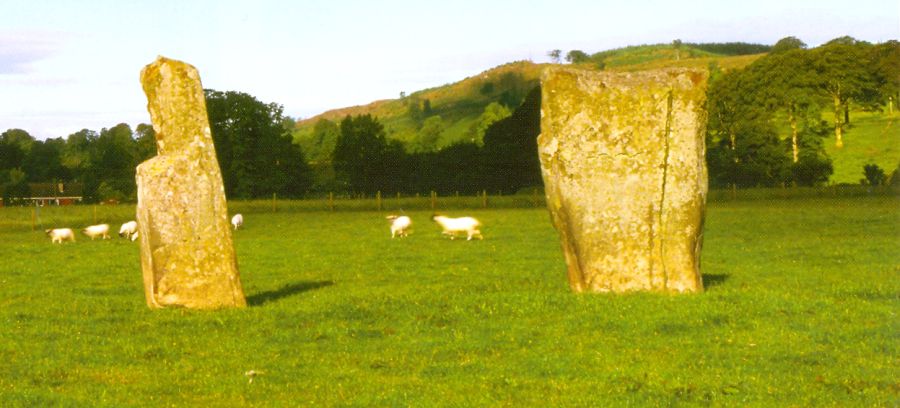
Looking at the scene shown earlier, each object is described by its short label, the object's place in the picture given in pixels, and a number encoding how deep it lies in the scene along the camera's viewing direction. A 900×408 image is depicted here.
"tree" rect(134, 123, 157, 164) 118.68
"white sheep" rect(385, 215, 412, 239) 39.09
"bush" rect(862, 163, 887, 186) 80.76
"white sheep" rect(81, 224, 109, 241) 43.69
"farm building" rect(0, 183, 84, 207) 125.31
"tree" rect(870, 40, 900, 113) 106.88
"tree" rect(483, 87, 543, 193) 103.12
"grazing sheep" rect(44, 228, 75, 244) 41.19
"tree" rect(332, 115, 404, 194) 108.00
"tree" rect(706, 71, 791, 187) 93.56
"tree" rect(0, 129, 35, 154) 151.44
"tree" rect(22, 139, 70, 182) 144.38
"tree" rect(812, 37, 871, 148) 109.56
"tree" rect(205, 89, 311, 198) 104.75
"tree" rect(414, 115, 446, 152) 159.73
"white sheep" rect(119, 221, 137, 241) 43.20
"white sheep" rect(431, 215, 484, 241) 36.64
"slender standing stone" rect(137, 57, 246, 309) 17.28
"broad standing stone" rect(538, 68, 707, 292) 17.25
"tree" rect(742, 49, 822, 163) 108.12
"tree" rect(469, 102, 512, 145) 156.26
